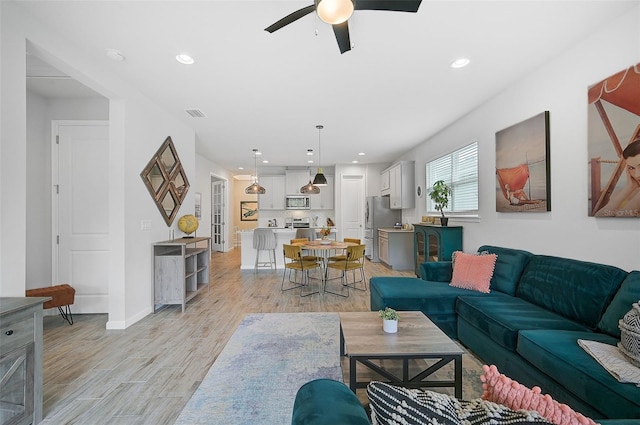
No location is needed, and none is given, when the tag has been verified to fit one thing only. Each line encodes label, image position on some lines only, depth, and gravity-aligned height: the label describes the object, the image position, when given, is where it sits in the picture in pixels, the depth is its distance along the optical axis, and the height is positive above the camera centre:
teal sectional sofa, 1.43 -0.81
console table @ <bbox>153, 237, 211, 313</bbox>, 3.67 -0.81
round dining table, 4.64 -0.55
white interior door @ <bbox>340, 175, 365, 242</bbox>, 8.39 +0.28
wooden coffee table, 1.66 -0.85
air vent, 3.98 +1.53
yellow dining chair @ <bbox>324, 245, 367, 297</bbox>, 4.41 -0.79
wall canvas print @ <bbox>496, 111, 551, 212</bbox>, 2.78 +0.52
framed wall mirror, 3.69 +0.51
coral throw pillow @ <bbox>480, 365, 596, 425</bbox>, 0.61 -0.46
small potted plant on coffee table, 1.93 -0.76
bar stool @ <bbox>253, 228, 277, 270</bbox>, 5.82 -0.54
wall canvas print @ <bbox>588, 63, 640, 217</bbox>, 1.99 +0.52
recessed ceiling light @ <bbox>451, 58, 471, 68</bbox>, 2.70 +1.52
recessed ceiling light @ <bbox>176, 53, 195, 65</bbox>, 2.59 +1.52
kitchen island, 6.31 -0.82
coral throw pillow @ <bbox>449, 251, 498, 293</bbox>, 2.88 -0.63
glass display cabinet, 4.29 -0.47
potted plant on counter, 4.61 +0.33
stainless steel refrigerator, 7.42 -0.11
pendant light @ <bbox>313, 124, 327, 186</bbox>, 5.41 +0.70
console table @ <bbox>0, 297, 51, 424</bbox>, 1.49 -0.82
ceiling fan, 1.50 +1.21
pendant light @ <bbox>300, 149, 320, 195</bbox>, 5.71 +0.53
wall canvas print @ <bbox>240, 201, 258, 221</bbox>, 10.88 +0.16
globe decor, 4.29 -0.14
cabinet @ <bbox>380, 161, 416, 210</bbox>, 6.51 +0.72
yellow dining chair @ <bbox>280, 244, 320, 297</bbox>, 4.46 -0.84
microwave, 8.64 +0.39
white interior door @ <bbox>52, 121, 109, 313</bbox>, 3.46 +0.07
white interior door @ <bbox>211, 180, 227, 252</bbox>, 9.27 -0.11
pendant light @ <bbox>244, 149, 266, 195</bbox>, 6.55 +0.61
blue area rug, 1.77 -1.28
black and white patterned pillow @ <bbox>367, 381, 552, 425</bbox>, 0.60 -0.45
